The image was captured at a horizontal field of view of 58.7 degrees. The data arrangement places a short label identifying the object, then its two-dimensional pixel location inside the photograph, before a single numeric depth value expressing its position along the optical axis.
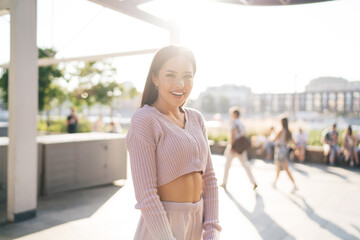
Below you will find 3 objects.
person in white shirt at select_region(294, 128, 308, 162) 11.54
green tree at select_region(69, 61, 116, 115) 20.39
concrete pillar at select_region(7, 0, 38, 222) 4.79
